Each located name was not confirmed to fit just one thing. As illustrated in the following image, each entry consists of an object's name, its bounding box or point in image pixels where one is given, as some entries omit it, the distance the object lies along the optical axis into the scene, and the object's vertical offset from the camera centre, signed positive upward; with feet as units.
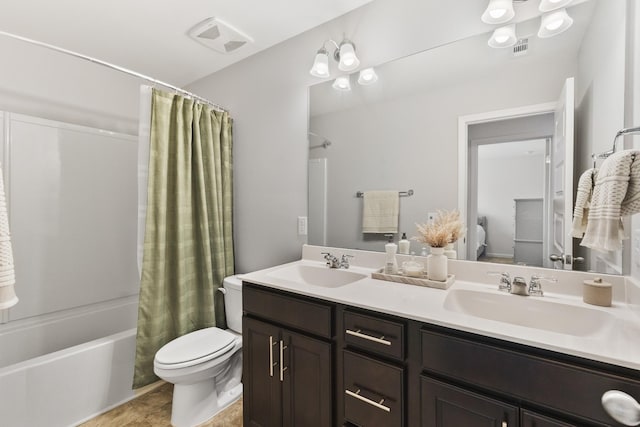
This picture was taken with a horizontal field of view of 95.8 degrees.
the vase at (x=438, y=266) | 4.28 -0.79
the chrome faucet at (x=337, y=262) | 5.55 -0.96
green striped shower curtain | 6.05 -0.25
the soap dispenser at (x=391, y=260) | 4.78 -0.81
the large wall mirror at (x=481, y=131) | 3.85 +1.34
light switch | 6.59 -0.30
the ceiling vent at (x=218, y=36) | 6.21 +4.00
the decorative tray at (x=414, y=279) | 4.19 -1.02
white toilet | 5.08 -2.93
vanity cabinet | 2.47 -1.75
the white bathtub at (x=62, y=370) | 4.89 -3.05
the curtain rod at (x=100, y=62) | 4.83 +2.85
